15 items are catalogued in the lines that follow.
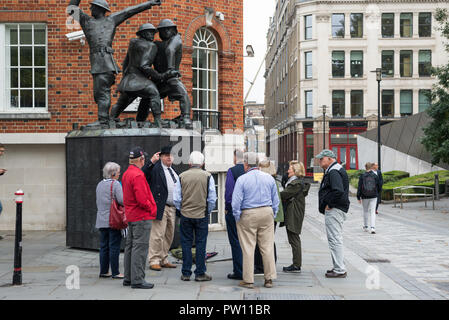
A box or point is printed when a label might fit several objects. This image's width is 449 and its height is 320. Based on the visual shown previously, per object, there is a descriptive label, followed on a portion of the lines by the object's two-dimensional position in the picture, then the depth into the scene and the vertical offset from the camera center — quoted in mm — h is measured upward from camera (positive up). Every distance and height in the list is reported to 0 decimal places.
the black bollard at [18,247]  7840 -1224
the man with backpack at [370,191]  14742 -877
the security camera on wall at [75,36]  14326 +2952
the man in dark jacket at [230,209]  8477 -763
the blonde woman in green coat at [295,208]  9023 -803
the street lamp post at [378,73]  31480 +4430
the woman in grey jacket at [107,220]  8289 -898
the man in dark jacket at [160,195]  9062 -592
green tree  21844 +1570
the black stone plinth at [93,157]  10562 -3
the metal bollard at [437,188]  24359 -1342
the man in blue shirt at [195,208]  8141 -715
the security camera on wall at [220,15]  15125 +3648
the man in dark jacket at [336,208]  8492 -756
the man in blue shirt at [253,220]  7719 -839
